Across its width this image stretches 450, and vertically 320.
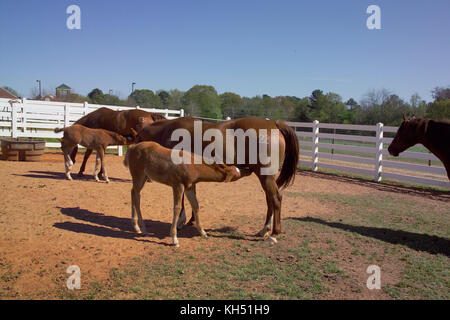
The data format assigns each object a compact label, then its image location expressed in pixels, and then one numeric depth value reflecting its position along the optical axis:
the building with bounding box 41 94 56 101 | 62.70
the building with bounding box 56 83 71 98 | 61.18
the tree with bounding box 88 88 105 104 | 53.02
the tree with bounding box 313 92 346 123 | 36.16
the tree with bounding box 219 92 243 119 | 50.48
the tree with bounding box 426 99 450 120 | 23.30
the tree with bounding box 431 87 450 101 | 32.38
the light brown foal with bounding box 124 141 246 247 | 4.94
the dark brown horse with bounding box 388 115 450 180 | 5.86
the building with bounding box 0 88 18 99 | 49.20
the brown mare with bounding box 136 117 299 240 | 5.38
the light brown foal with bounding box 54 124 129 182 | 9.07
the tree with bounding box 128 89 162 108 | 48.46
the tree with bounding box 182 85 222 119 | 38.84
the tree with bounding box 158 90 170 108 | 63.92
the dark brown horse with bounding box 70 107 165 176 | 9.99
